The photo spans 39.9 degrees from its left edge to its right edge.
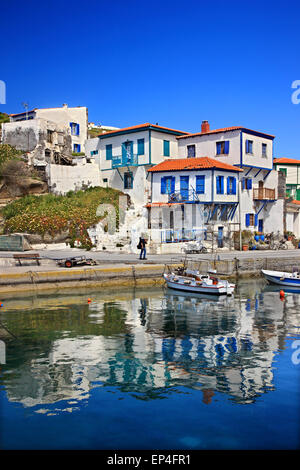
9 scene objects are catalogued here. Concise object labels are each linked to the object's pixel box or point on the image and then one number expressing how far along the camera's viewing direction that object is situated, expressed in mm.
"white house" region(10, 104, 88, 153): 47688
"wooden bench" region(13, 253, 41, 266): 25609
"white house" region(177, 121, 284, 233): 37344
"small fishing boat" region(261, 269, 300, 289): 25873
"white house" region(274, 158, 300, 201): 52562
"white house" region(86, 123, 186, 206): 37750
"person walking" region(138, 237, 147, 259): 27716
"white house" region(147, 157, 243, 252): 34250
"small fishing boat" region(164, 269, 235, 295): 22453
